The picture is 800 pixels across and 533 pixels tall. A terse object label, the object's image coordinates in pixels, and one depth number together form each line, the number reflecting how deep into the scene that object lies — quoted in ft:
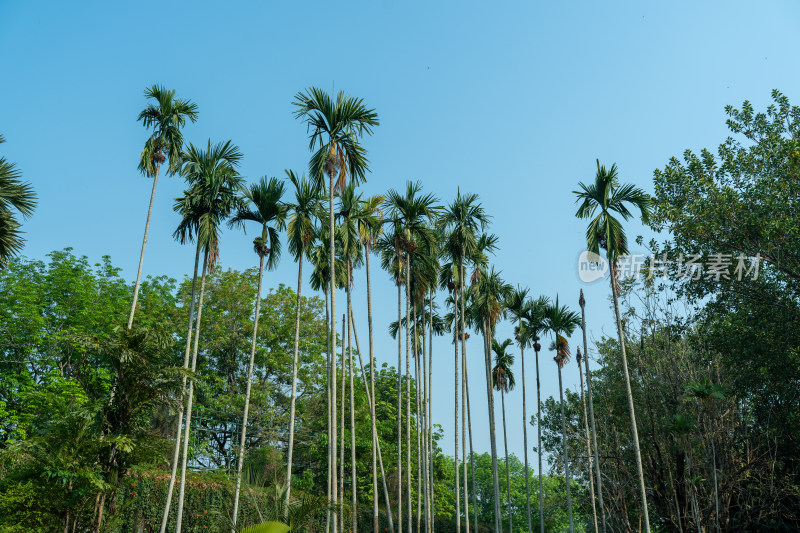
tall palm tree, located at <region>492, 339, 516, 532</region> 123.34
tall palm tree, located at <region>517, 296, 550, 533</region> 112.78
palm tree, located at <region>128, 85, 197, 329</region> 72.23
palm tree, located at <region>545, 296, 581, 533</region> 112.47
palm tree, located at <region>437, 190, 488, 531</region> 84.89
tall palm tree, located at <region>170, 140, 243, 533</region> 72.02
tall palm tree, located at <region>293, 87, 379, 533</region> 66.39
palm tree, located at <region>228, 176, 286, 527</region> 74.64
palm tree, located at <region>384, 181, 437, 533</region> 79.25
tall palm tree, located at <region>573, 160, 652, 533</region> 70.59
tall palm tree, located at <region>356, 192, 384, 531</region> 77.00
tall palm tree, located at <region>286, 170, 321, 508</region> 75.72
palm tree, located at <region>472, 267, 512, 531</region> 92.68
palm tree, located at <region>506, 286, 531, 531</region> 112.57
